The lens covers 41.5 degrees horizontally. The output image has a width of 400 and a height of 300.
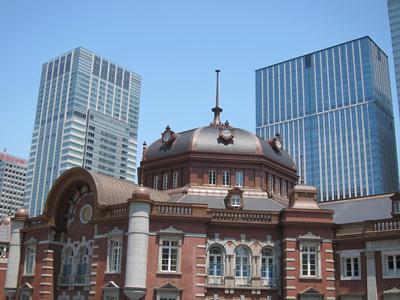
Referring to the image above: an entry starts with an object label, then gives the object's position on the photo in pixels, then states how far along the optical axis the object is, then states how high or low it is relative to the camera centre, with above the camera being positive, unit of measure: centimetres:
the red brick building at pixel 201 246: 3328 +313
